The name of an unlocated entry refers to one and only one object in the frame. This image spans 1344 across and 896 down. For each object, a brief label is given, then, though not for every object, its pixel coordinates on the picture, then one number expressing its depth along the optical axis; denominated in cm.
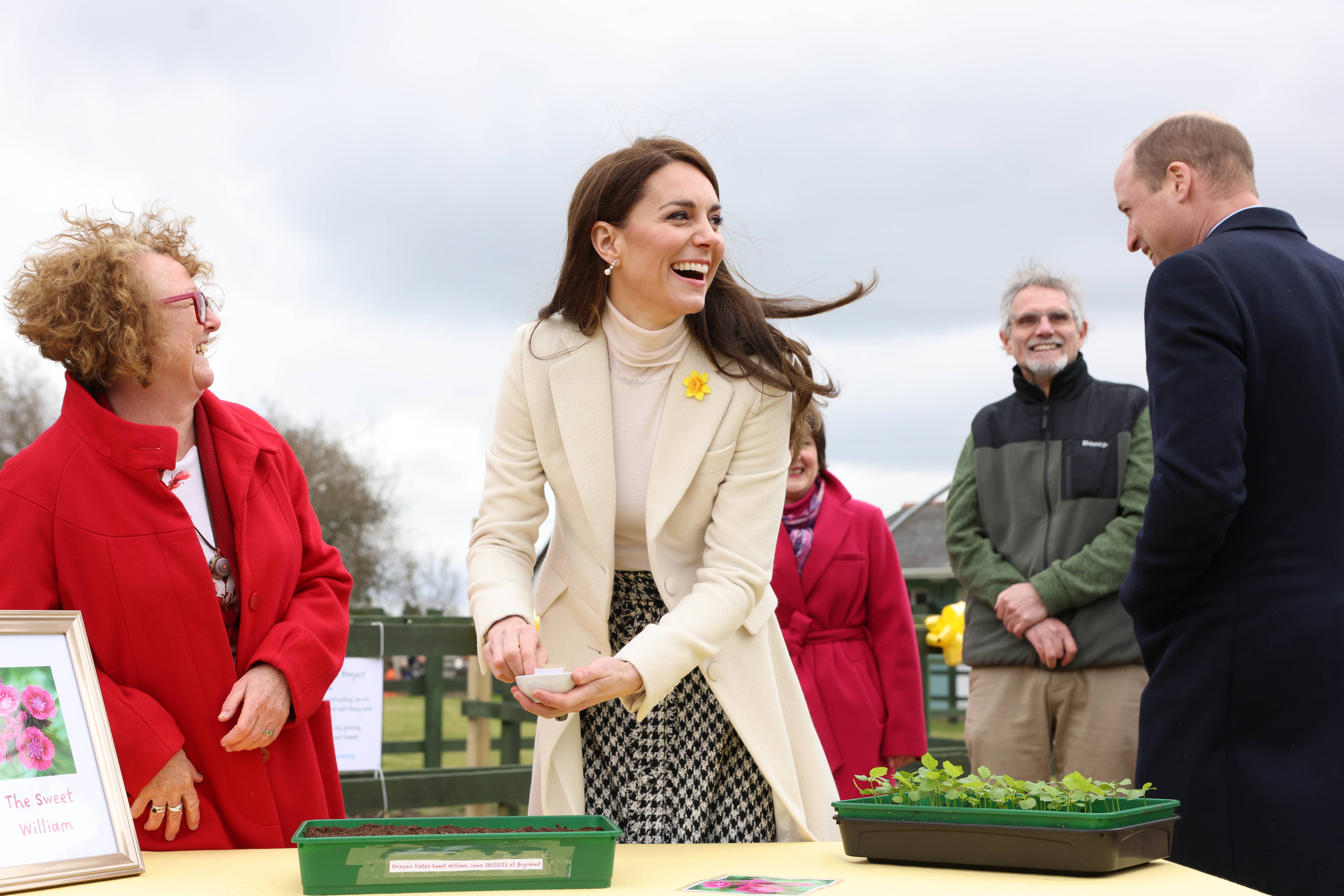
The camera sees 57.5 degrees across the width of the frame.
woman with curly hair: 238
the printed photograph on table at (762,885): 178
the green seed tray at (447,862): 177
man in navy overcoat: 251
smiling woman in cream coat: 251
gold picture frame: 186
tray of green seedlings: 181
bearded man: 443
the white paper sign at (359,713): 627
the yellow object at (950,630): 756
